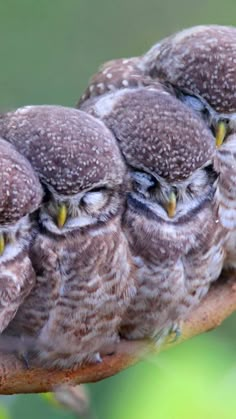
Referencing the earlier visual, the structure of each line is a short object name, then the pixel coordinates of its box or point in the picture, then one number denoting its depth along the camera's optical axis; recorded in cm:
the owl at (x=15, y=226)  595
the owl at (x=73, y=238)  616
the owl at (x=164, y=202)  648
